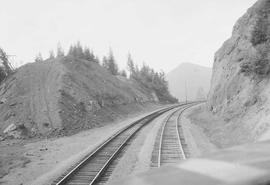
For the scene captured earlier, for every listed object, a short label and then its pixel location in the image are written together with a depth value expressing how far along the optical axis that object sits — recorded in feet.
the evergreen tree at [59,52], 329.81
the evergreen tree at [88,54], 242.50
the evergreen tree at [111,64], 289.66
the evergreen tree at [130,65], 315.17
